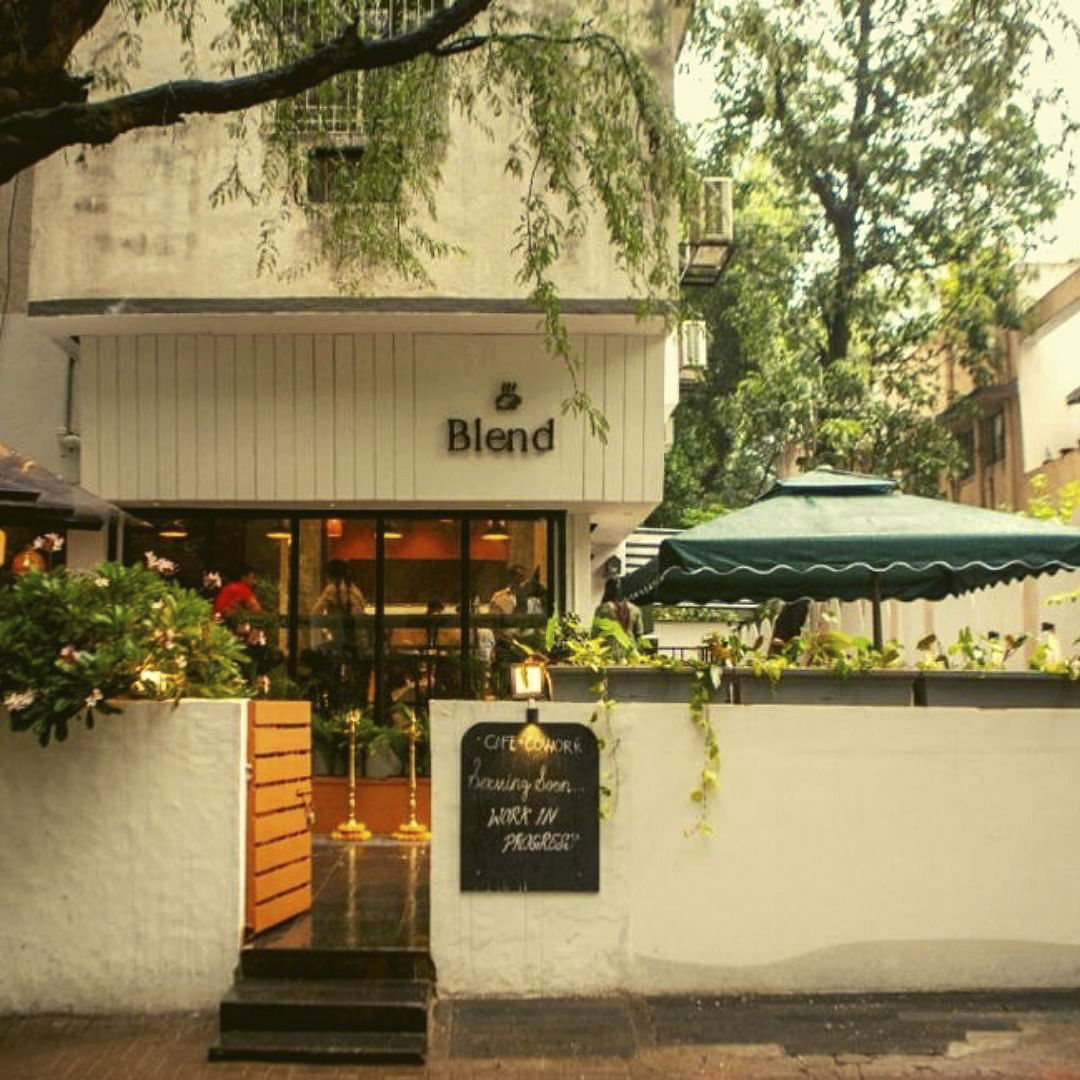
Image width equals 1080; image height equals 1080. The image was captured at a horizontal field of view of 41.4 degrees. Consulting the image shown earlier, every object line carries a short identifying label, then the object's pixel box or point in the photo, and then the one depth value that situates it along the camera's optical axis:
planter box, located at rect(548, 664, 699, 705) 8.02
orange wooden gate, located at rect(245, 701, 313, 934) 7.87
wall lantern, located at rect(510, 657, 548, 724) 7.95
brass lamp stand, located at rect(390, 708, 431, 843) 11.19
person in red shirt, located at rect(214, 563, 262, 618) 12.32
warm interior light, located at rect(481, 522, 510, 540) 12.89
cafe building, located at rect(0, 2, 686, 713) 11.53
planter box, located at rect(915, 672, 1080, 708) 8.14
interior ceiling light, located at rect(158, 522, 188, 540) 12.90
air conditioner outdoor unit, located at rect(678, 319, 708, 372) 17.80
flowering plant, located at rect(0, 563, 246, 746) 7.37
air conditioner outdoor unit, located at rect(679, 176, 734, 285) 13.41
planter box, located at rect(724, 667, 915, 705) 8.08
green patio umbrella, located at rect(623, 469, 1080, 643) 9.07
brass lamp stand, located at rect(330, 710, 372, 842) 11.22
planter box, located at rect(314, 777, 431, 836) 11.55
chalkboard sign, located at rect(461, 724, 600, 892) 7.76
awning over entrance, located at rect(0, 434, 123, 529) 7.88
